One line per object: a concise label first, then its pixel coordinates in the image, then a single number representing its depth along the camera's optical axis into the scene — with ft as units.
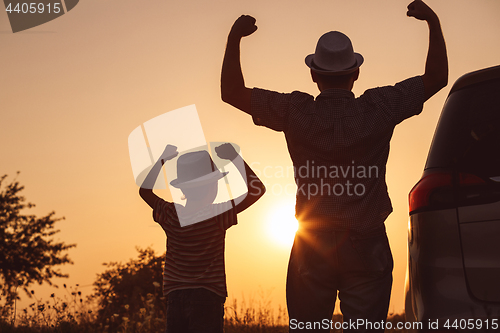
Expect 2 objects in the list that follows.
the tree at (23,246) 85.46
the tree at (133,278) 62.13
